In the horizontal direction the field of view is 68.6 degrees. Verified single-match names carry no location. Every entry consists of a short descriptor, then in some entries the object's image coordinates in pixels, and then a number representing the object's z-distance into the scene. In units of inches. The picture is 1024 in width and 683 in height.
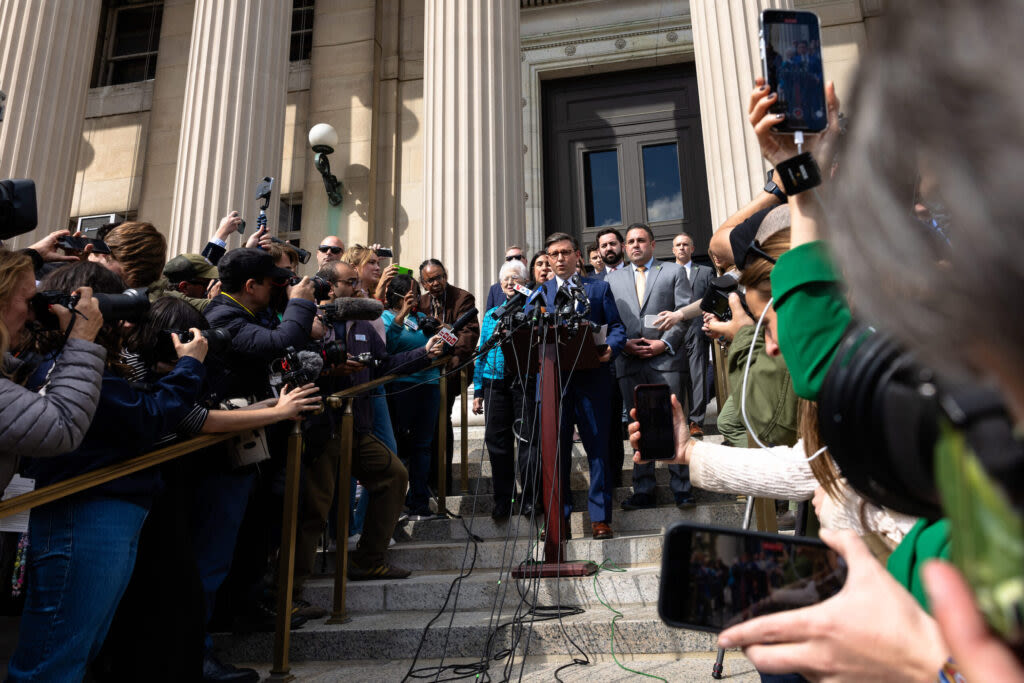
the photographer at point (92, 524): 96.2
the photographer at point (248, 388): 142.3
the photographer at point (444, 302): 257.6
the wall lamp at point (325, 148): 449.4
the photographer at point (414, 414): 229.0
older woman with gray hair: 208.5
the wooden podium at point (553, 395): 172.7
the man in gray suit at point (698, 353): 248.0
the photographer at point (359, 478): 176.4
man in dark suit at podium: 192.7
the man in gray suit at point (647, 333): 211.0
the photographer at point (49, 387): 89.4
